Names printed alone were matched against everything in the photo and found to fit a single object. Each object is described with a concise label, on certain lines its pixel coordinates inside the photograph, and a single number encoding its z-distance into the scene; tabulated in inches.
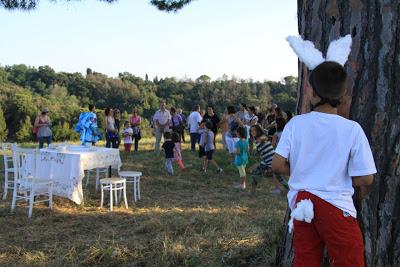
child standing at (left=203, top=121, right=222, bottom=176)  410.9
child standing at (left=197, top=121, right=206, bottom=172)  433.4
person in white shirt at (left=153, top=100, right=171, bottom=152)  502.3
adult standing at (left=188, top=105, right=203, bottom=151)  523.8
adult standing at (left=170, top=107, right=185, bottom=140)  550.9
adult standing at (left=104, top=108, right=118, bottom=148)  467.5
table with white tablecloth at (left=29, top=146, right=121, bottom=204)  272.4
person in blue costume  432.8
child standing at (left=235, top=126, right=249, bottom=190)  340.5
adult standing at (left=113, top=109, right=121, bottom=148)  496.7
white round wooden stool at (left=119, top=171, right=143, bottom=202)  300.8
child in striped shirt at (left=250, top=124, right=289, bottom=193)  302.2
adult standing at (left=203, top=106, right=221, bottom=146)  514.5
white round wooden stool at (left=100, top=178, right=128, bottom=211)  271.9
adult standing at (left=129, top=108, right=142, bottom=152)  533.0
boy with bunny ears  81.2
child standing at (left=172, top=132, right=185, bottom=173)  412.6
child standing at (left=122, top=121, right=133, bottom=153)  495.1
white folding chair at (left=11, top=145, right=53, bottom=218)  254.7
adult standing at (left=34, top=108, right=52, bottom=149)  473.4
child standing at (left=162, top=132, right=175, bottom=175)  390.6
